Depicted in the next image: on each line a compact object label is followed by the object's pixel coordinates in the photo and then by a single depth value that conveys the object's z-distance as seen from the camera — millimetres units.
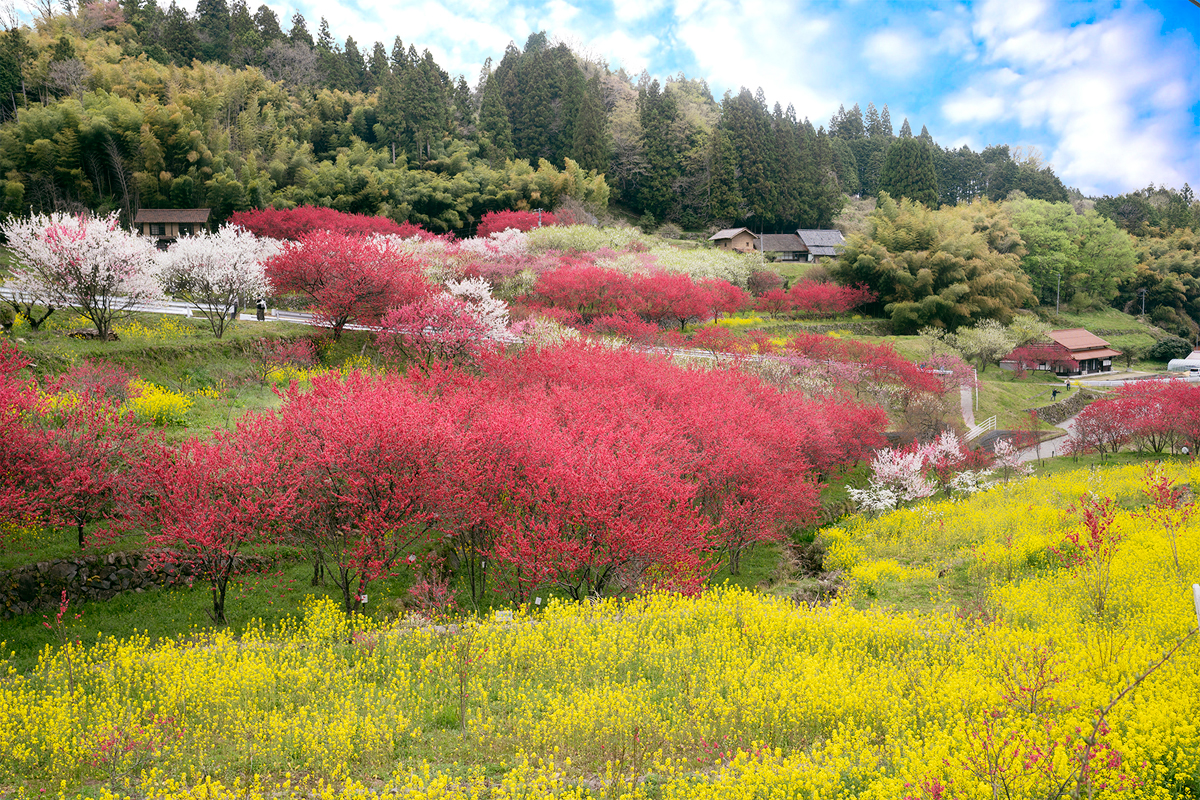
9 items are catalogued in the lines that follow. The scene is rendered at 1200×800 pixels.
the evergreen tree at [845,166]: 98438
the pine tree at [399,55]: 77175
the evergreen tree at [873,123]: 114875
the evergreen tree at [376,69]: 76262
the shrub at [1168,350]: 58156
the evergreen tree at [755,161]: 73500
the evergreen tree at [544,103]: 73125
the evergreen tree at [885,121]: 118500
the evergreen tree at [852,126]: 110500
